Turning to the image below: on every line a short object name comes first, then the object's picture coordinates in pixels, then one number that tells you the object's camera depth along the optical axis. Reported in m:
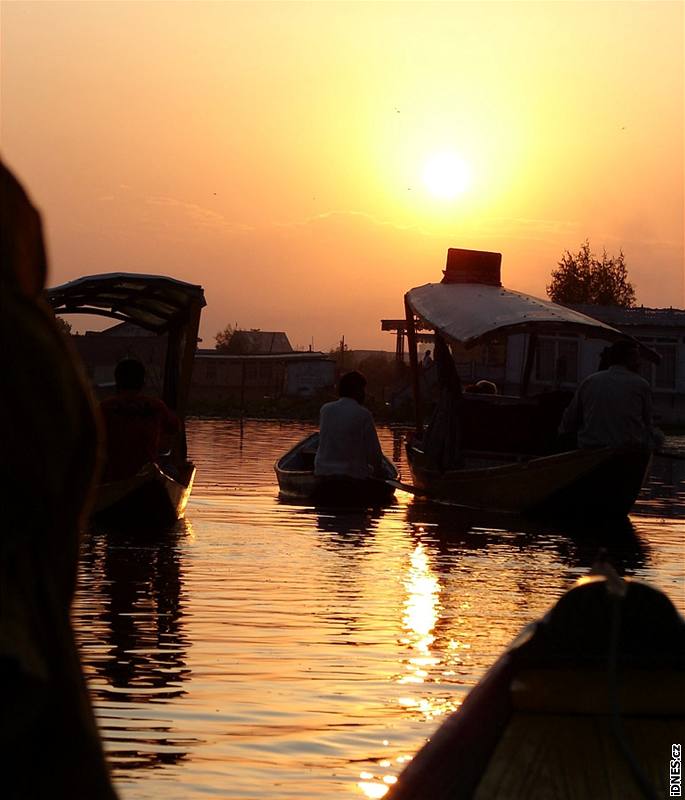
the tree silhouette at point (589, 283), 82.25
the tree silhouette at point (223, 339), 111.68
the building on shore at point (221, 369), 64.38
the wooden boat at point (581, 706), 4.27
